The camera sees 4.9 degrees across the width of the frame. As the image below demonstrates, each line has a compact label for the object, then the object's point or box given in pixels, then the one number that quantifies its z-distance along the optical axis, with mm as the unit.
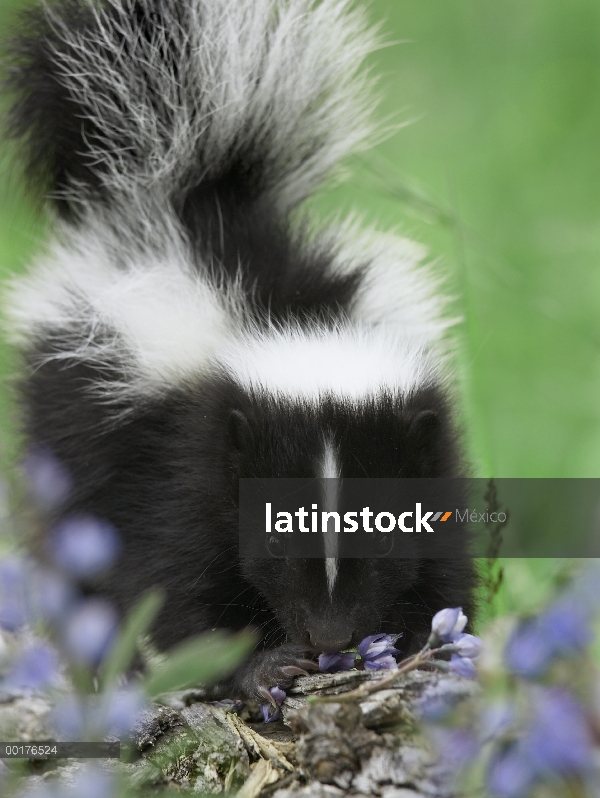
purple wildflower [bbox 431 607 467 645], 1927
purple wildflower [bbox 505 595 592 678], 1635
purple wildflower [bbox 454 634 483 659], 1924
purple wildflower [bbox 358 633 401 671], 1980
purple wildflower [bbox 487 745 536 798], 1727
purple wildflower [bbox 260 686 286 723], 1996
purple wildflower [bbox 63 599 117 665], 1905
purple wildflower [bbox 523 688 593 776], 1632
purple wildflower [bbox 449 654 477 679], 1911
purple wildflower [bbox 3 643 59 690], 1900
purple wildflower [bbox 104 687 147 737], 1902
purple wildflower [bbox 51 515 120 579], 1936
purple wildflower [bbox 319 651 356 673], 2002
